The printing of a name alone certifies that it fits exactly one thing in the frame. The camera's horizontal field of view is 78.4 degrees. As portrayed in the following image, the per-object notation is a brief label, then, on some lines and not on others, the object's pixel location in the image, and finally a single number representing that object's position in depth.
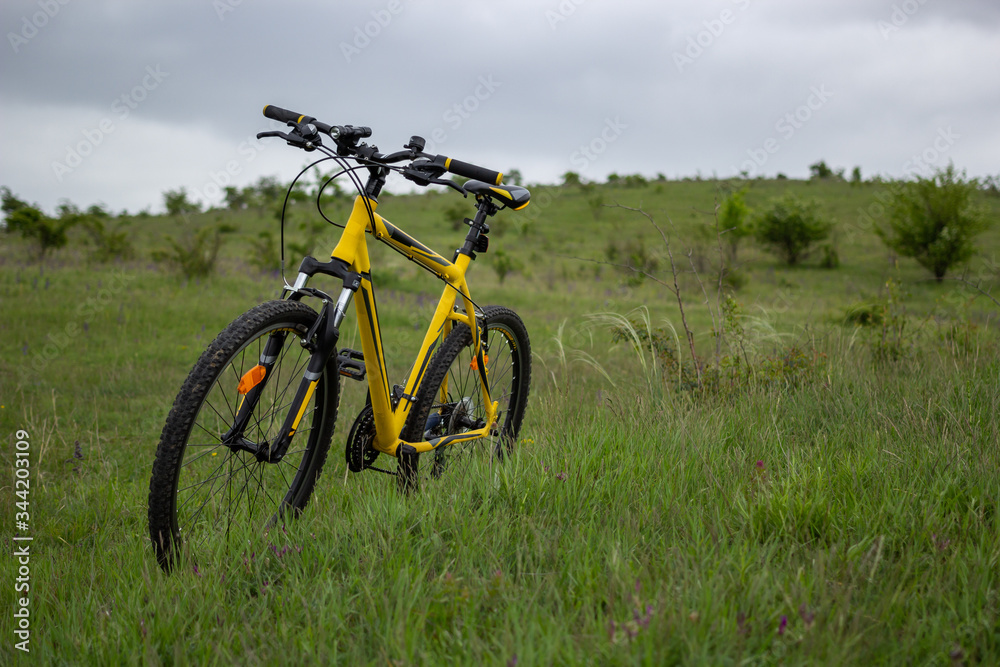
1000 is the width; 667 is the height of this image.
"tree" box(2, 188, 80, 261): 12.96
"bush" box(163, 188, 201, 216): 29.60
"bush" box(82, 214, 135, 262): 13.25
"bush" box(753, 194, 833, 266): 21.12
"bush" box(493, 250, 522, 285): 14.62
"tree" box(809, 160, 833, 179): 51.41
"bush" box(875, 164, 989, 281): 17.56
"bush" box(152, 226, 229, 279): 10.80
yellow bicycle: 1.94
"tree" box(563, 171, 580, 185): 47.15
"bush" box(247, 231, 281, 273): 13.61
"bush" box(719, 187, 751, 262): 20.55
